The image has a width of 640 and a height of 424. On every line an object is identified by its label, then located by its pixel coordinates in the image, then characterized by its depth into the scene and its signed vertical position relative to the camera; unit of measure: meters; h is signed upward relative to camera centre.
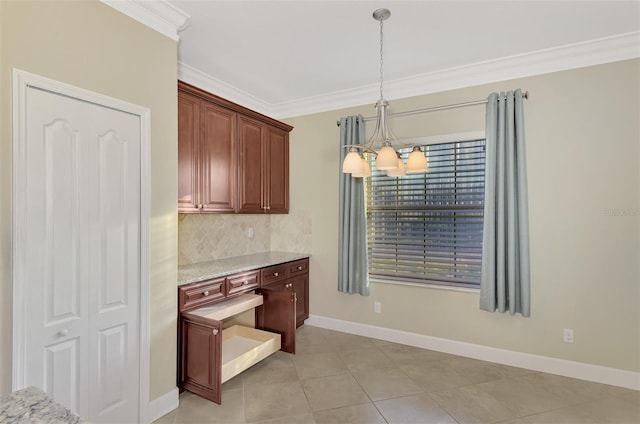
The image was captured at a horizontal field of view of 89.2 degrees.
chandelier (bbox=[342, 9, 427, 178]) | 2.26 +0.39
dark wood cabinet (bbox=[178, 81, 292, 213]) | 2.80 +0.57
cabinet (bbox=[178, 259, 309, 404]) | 2.40 -0.97
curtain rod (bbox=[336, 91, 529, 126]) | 3.12 +1.06
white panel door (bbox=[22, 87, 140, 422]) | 1.69 -0.24
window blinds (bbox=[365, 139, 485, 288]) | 3.25 -0.08
